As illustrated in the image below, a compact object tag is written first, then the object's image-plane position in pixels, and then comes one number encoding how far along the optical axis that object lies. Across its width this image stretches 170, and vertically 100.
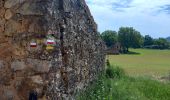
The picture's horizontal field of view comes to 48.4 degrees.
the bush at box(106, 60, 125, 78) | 6.64
